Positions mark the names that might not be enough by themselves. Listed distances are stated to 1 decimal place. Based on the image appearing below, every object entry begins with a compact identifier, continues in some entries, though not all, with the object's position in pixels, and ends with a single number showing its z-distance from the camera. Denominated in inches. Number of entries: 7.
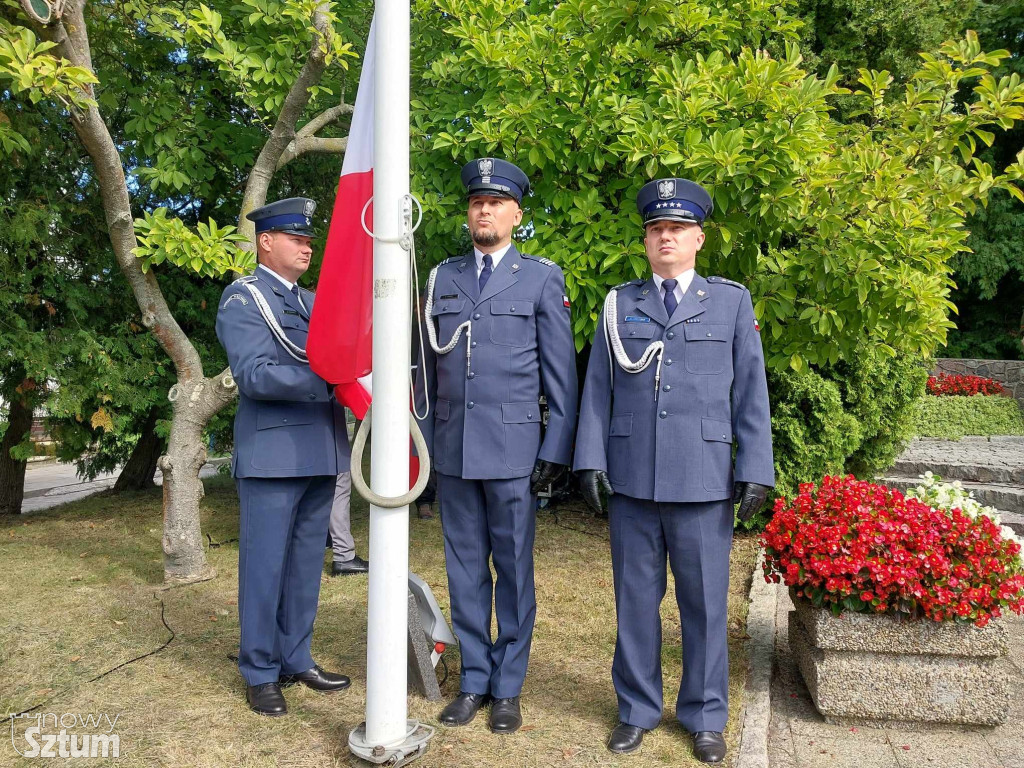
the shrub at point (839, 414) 265.0
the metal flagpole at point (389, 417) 112.3
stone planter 129.6
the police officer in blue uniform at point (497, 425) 132.6
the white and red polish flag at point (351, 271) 121.5
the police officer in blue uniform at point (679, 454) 124.5
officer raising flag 137.4
